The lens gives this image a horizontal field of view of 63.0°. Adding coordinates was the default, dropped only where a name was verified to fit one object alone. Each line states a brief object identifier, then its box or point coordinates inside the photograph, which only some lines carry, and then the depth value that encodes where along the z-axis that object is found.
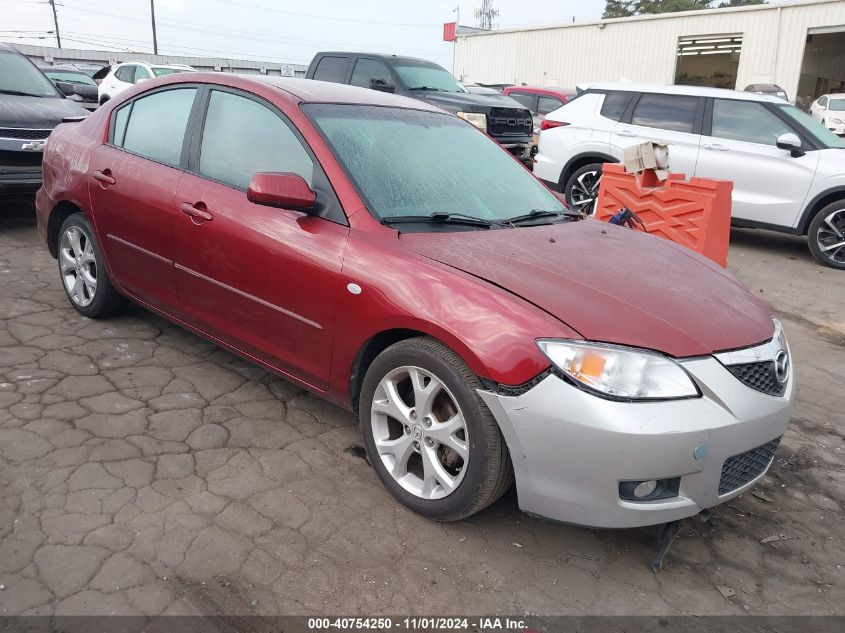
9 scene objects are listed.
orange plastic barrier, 5.99
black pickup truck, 11.10
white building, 23.61
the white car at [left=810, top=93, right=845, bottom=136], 20.44
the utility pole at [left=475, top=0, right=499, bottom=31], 83.25
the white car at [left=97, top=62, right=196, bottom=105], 15.85
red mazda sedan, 2.38
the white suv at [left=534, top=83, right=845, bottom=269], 7.77
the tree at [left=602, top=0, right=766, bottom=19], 47.91
